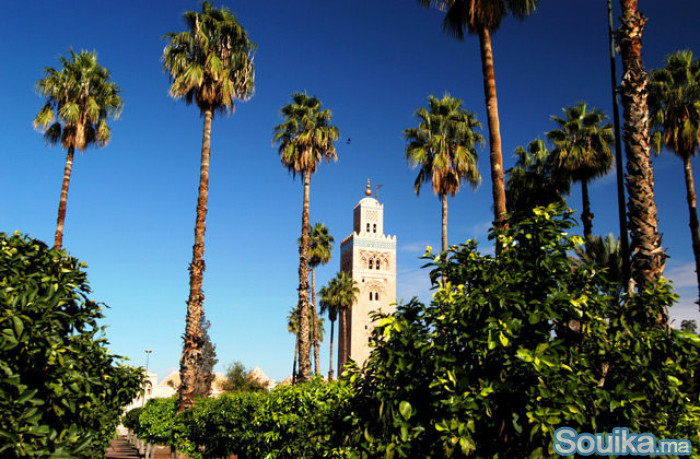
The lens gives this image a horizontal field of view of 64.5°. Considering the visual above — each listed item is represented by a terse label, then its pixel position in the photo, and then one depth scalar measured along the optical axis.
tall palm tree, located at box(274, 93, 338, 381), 29.23
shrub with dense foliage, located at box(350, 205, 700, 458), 4.61
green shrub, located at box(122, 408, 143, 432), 33.91
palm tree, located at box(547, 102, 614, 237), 27.08
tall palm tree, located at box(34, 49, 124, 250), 24.98
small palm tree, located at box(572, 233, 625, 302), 17.70
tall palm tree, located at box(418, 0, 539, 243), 11.42
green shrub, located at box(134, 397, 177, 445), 21.34
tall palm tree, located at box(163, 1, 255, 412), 21.03
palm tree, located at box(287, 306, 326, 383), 60.94
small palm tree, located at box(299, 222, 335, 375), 49.94
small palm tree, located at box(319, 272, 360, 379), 57.03
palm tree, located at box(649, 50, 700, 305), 24.34
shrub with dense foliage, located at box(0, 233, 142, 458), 4.37
